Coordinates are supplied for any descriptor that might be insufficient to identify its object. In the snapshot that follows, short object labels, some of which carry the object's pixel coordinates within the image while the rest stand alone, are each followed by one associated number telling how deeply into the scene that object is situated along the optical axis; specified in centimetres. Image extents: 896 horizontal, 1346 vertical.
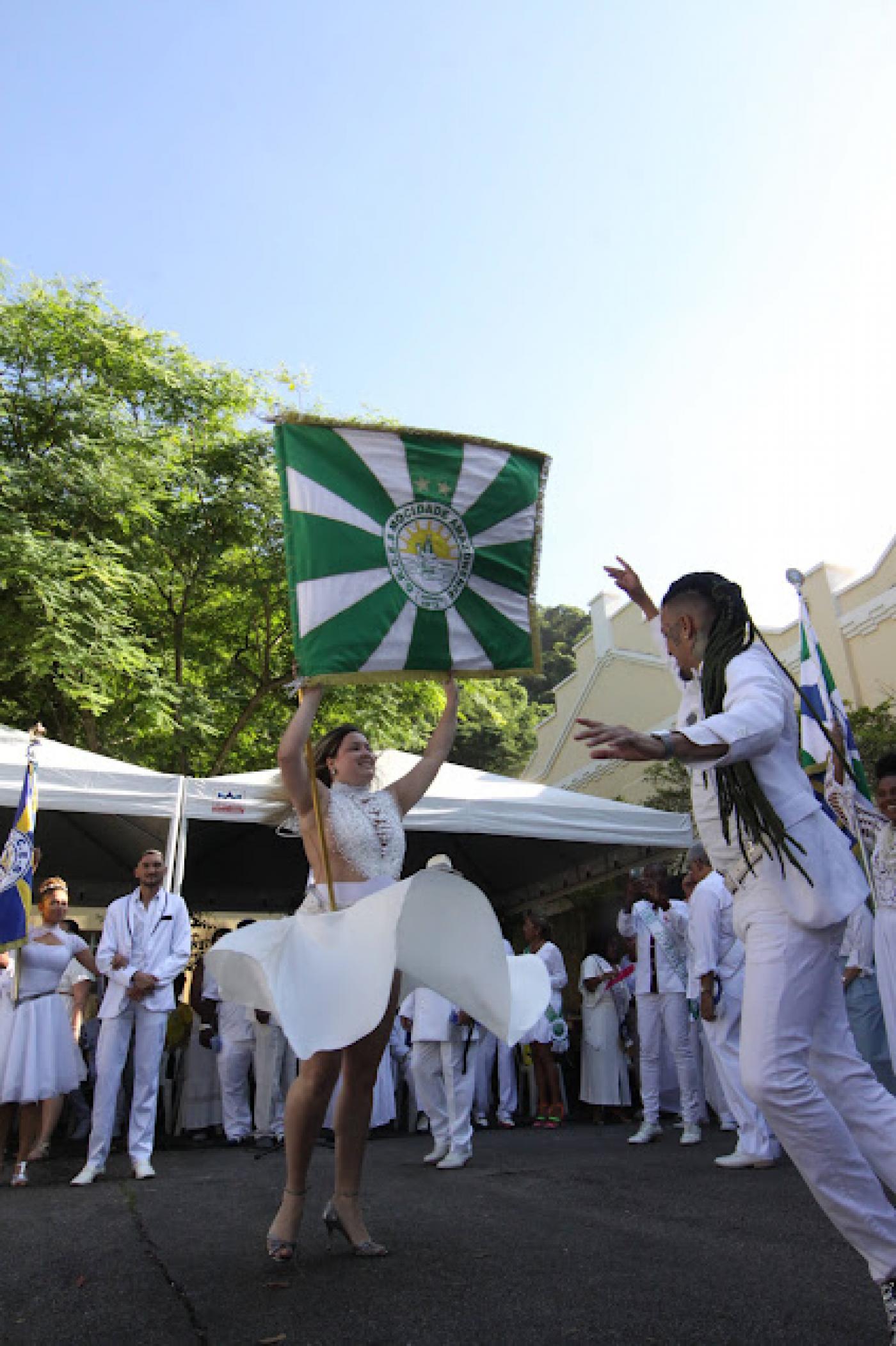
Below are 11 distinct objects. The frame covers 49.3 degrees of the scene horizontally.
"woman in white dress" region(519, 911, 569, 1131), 923
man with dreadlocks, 233
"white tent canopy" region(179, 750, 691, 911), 966
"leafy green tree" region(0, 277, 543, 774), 1280
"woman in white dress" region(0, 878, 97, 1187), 649
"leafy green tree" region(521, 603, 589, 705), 3734
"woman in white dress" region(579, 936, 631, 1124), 995
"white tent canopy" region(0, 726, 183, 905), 821
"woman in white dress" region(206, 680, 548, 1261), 292
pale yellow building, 1711
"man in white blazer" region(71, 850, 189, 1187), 612
